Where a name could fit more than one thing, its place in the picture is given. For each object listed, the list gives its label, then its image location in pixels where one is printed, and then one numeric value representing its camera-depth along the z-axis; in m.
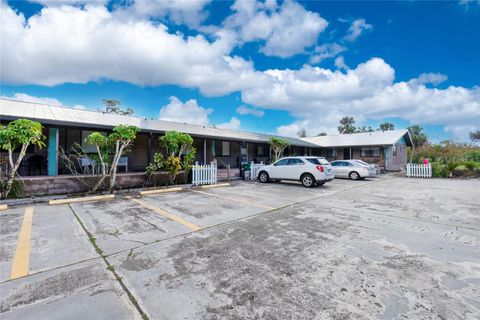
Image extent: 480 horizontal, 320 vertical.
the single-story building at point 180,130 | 9.45
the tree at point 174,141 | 10.87
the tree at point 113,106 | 34.06
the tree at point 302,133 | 63.13
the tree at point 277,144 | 16.27
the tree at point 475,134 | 39.98
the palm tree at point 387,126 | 58.53
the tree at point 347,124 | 60.16
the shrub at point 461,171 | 16.98
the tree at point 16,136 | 7.07
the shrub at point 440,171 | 17.67
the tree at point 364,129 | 55.50
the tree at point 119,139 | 9.09
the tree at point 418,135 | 43.56
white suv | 11.55
